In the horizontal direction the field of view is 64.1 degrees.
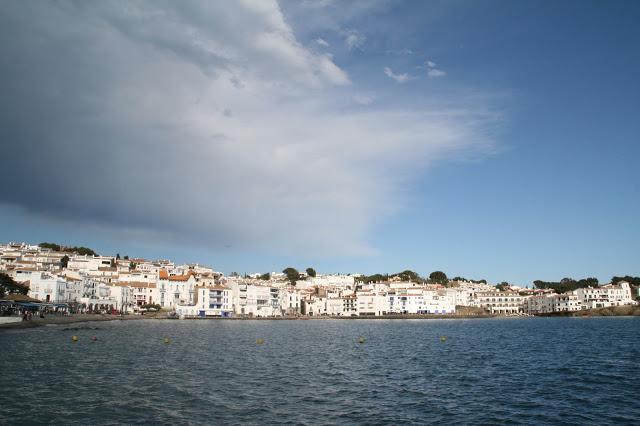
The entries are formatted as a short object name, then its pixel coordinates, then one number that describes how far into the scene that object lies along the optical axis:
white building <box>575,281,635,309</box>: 179.25
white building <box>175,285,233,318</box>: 138.00
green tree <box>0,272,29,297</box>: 88.98
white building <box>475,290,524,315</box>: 196.62
